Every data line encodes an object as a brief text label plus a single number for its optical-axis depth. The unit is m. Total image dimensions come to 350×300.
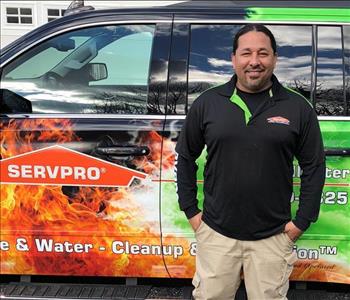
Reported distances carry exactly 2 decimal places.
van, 2.67
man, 2.06
